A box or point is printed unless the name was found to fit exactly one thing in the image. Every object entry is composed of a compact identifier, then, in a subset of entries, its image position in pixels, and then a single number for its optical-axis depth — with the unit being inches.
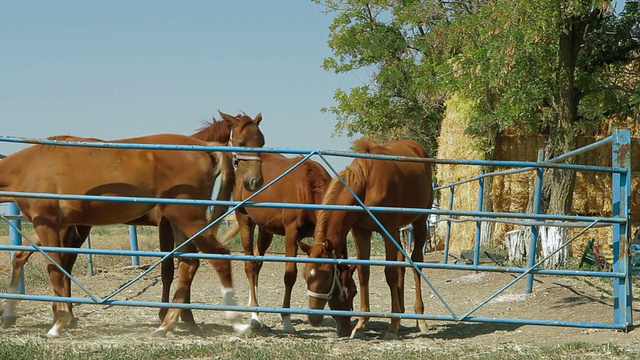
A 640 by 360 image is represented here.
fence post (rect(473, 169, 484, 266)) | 874.4
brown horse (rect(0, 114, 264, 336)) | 533.6
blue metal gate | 470.0
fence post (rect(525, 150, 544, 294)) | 690.8
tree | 949.8
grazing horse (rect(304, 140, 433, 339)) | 547.5
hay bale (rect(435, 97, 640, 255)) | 1255.5
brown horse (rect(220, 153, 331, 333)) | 611.5
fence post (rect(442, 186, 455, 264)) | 1010.7
